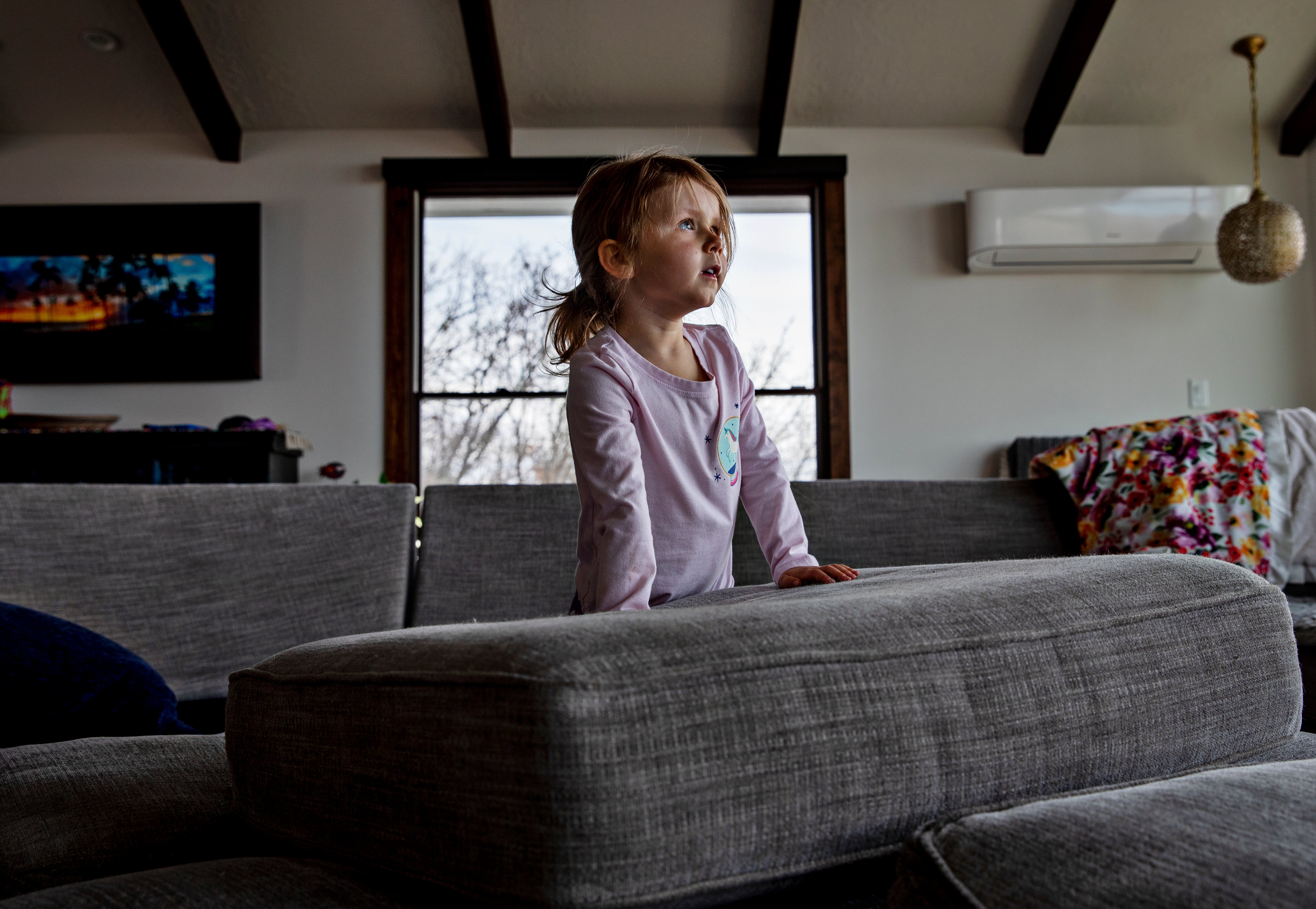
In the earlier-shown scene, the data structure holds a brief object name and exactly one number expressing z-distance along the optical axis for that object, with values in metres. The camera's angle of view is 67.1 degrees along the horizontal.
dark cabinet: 3.96
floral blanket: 2.03
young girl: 1.27
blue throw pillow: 1.03
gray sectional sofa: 0.43
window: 4.62
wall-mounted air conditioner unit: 4.43
